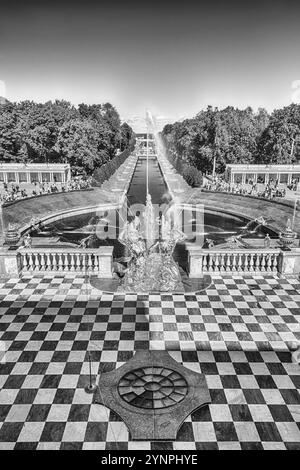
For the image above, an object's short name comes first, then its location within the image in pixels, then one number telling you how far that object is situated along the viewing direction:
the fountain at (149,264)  17.78
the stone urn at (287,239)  20.23
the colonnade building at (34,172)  73.50
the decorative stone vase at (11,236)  20.16
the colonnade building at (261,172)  75.50
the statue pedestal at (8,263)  19.14
